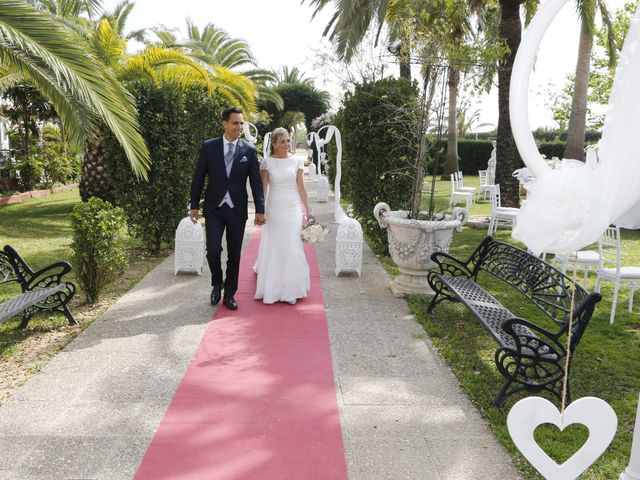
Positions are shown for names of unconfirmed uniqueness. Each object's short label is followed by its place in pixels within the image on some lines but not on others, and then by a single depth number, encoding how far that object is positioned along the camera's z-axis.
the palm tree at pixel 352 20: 17.38
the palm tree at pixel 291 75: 57.50
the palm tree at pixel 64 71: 5.57
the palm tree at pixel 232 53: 31.02
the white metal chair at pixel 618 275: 5.73
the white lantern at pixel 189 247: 7.61
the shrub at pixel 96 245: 5.91
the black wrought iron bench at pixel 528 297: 3.76
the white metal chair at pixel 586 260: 6.31
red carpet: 3.17
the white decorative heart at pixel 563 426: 2.35
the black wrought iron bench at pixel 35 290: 5.09
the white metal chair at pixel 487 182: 19.35
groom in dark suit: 5.87
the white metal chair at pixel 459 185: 16.06
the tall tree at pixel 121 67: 12.09
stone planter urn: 6.61
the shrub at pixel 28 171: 18.01
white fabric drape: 2.04
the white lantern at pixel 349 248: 7.79
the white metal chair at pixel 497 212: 10.92
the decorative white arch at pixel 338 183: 8.43
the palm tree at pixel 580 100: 16.70
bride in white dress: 6.34
